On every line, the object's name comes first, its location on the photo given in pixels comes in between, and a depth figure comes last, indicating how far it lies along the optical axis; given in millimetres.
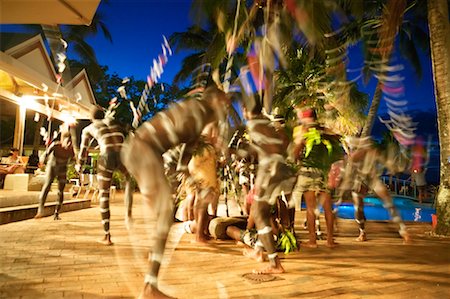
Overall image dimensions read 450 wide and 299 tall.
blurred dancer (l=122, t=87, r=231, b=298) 2498
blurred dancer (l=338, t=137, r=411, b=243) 5293
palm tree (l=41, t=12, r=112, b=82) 21062
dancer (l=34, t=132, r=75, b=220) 6043
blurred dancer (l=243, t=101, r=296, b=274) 3320
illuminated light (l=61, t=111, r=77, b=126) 13383
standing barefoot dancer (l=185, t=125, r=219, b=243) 4668
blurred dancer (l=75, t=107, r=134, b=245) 4351
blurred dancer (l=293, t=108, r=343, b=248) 4508
